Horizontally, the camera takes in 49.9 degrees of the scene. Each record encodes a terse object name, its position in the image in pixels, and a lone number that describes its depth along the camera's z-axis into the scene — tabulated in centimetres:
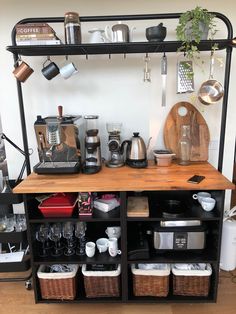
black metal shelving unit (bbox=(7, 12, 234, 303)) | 145
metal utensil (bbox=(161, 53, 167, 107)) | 158
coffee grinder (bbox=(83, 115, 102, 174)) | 162
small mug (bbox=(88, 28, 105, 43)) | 152
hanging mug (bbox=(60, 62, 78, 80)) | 159
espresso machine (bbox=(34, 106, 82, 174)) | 155
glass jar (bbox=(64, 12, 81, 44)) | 146
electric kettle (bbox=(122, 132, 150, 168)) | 168
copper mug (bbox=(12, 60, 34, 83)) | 153
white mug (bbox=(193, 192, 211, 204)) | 162
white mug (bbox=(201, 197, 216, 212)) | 151
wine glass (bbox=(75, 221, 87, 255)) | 161
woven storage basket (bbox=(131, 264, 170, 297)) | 156
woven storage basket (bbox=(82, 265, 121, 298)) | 156
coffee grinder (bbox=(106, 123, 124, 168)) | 170
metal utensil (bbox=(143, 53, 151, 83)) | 167
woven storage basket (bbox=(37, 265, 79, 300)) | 156
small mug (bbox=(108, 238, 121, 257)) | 154
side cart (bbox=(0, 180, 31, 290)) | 159
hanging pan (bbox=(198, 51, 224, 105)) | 159
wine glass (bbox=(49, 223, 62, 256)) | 161
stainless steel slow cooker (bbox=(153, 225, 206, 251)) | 152
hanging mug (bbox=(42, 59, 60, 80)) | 160
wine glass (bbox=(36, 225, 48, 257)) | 160
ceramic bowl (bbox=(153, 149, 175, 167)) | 170
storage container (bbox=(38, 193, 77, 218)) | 148
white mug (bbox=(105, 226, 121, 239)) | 160
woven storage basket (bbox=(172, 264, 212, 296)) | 156
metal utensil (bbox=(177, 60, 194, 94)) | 156
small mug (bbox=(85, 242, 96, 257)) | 155
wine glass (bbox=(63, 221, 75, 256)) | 161
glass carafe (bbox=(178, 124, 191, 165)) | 177
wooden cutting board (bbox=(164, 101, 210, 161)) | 182
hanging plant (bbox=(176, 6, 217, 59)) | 139
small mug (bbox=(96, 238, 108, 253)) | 159
